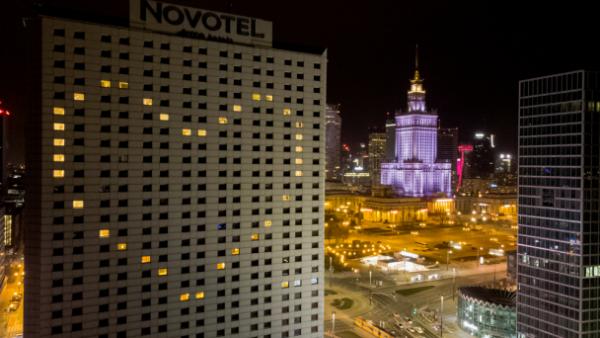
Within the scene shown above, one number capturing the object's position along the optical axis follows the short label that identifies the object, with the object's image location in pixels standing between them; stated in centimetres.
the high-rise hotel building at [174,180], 5834
